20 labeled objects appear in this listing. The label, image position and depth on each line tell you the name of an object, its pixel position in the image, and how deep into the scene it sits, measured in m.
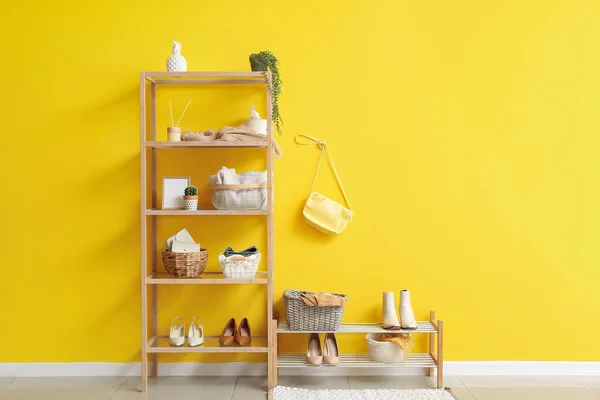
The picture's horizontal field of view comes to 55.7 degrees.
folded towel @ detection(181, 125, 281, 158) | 3.12
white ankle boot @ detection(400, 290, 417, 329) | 3.22
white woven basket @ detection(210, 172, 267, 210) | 3.11
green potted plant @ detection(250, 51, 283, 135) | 3.14
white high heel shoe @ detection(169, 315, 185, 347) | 3.22
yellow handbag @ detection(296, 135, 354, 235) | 3.36
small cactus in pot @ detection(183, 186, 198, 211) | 3.14
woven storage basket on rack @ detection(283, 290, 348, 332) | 3.18
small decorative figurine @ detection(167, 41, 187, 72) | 3.18
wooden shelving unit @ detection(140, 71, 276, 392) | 3.10
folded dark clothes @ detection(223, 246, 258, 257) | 3.20
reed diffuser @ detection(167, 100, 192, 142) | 3.18
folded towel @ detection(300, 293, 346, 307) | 3.13
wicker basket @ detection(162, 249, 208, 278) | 3.13
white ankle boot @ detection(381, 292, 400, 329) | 3.23
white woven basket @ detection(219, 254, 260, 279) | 3.14
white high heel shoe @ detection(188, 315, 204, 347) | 3.23
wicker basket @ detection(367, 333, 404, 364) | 3.17
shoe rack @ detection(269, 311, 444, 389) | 3.18
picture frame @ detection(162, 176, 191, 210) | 3.24
